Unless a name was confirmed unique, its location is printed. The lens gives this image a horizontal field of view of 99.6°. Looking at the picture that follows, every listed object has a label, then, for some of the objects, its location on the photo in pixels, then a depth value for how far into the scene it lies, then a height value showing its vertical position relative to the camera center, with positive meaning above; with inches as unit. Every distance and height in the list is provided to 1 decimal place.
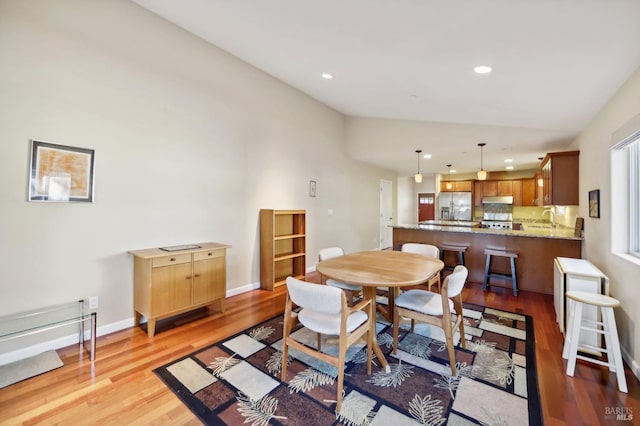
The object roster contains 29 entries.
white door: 303.4 +5.2
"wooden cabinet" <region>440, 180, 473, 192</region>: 327.8 +39.6
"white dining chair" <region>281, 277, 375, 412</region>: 67.7 -29.6
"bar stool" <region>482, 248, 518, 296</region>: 157.9 -31.1
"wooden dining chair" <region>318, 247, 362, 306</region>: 111.9 -28.4
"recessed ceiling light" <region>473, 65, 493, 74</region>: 94.3 +52.9
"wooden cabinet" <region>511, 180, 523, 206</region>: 297.0 +30.4
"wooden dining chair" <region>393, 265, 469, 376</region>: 80.1 -29.1
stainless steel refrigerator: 326.6 +14.9
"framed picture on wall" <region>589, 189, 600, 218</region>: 112.7 +7.3
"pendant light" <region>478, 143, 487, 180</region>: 200.7 +32.2
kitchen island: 154.2 -17.8
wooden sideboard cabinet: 104.8 -28.4
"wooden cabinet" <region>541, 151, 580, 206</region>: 152.2 +24.0
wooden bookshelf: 162.2 -20.5
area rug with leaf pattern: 65.1 -47.5
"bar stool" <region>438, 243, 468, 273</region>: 177.7 -20.7
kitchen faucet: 251.3 +0.2
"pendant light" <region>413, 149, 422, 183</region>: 211.6 +31.4
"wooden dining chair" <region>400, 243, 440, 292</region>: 128.6 -16.1
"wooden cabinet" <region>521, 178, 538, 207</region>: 288.1 +29.1
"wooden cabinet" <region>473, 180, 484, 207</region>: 321.4 +29.7
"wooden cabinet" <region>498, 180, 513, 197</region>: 301.3 +34.6
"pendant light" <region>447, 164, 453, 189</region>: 340.0 +42.2
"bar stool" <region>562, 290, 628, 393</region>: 74.5 -33.3
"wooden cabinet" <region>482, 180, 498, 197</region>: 311.5 +35.1
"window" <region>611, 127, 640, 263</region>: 89.9 +7.9
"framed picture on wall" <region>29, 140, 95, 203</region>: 90.0 +13.3
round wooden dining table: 82.7 -18.6
